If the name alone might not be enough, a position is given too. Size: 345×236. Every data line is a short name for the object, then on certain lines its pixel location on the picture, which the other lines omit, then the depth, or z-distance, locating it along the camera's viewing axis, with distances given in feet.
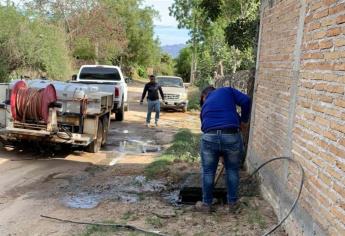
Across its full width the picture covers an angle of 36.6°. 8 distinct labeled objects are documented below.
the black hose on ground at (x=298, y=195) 18.29
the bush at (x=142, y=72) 231.71
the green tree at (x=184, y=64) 255.31
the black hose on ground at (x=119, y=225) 20.61
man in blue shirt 23.32
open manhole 26.30
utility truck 35.09
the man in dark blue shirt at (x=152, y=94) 60.13
